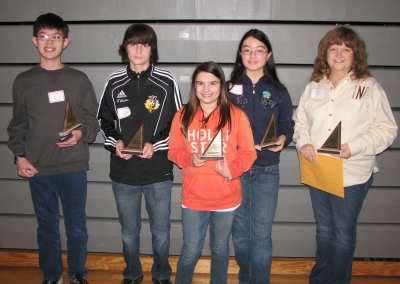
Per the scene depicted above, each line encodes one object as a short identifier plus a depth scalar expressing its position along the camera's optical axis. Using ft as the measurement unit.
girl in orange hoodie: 6.90
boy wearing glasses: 7.93
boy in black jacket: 7.64
